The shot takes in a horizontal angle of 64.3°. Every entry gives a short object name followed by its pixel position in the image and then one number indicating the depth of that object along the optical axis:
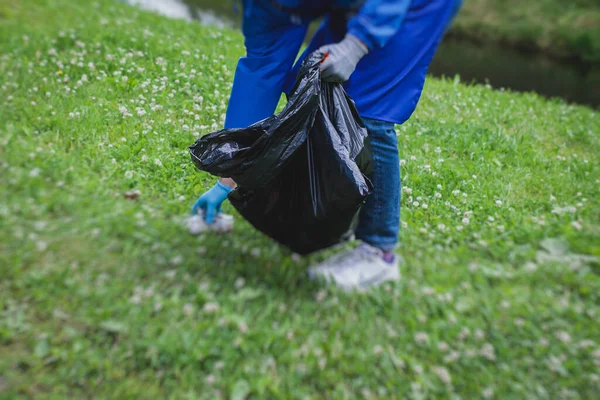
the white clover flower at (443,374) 1.75
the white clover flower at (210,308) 1.86
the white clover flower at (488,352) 1.84
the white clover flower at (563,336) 1.90
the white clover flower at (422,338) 1.91
